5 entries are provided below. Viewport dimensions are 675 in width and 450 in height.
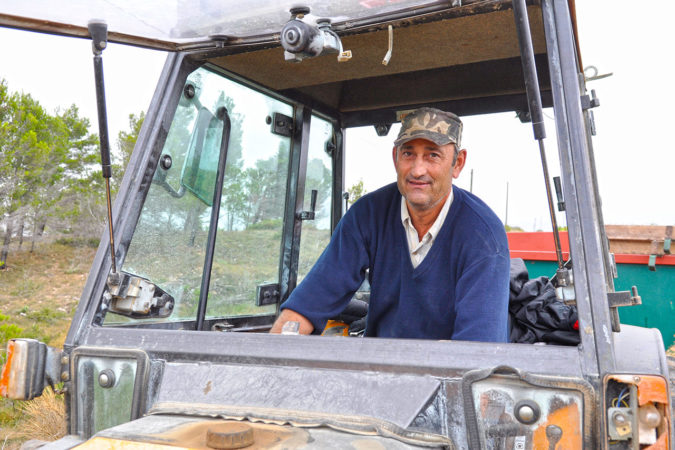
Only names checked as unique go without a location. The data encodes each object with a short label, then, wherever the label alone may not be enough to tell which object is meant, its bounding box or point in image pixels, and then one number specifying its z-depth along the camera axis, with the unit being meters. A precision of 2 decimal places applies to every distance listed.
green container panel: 4.96
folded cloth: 2.34
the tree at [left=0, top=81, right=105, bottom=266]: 16.20
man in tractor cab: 2.23
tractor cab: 1.46
